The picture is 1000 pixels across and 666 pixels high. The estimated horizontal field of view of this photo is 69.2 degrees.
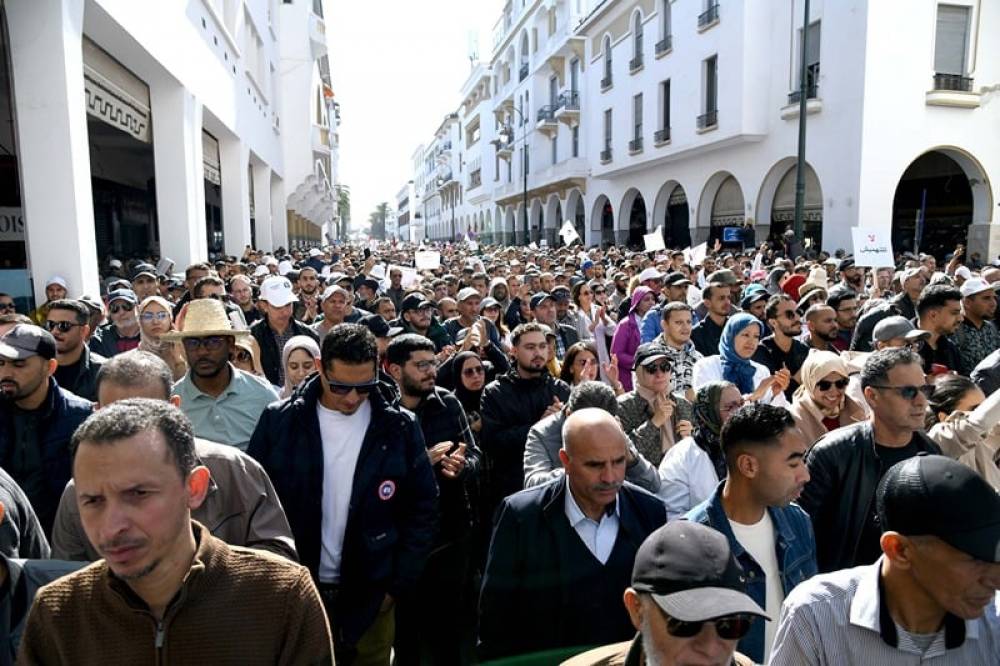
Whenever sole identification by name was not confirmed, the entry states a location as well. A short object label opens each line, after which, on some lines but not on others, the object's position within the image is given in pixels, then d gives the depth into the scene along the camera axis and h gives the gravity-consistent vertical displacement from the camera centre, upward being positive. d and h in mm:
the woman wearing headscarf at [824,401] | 4055 -797
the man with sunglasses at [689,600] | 1663 -785
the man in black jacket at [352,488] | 3232 -1010
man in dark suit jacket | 2756 -1139
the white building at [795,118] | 19172 +4352
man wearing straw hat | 3826 -666
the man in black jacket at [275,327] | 6203 -553
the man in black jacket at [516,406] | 4652 -949
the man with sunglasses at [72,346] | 4457 -507
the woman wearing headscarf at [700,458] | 3252 -915
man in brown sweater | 1754 -802
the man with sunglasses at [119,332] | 6191 -580
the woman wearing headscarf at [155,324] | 5410 -454
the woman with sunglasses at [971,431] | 3418 -834
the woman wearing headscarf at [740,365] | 5105 -753
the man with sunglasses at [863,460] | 3070 -863
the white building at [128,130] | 7746 +2387
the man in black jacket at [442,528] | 4055 -1495
